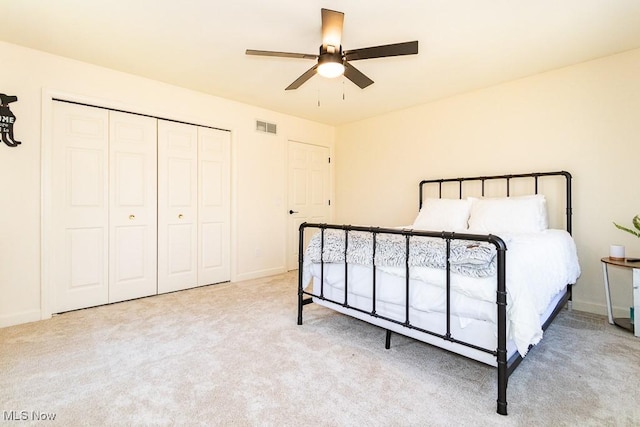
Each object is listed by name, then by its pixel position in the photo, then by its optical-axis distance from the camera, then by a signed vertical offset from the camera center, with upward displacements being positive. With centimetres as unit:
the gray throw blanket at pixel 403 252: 158 -25
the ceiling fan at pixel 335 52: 193 +108
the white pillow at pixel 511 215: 280 -2
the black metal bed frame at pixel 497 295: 146 -51
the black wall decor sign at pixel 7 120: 255 +76
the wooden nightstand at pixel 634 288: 234 -59
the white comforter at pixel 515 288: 150 -43
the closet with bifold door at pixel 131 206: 291 +4
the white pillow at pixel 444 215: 319 -3
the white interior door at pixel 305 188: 475 +39
